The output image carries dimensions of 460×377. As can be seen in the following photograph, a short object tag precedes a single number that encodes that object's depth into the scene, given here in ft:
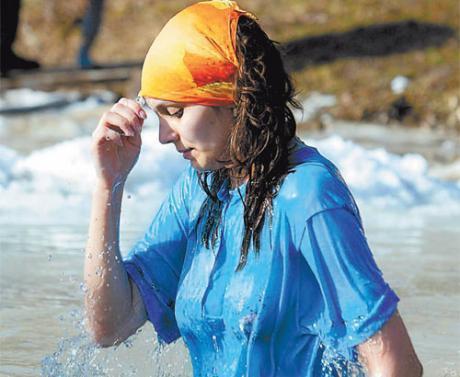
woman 15.61
